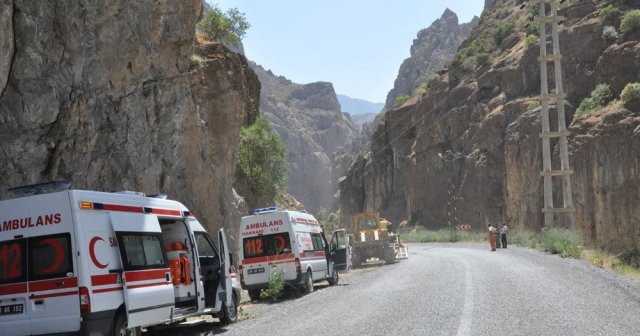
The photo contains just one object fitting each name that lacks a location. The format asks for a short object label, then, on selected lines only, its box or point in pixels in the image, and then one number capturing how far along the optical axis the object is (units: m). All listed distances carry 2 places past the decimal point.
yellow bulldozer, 33.12
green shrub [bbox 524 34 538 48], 67.25
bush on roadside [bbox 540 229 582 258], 28.52
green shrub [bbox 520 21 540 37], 70.43
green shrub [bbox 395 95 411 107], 99.12
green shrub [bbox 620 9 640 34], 52.94
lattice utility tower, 46.00
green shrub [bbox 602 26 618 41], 55.41
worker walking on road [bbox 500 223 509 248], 39.66
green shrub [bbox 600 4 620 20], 57.47
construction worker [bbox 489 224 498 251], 36.69
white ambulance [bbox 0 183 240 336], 9.38
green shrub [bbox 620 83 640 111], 38.75
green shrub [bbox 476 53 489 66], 76.93
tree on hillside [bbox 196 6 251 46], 39.09
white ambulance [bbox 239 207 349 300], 19.56
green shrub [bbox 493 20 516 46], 78.81
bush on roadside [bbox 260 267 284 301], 19.09
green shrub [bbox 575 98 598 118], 50.63
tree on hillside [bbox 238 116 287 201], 45.72
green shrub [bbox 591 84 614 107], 50.93
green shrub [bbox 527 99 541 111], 59.70
